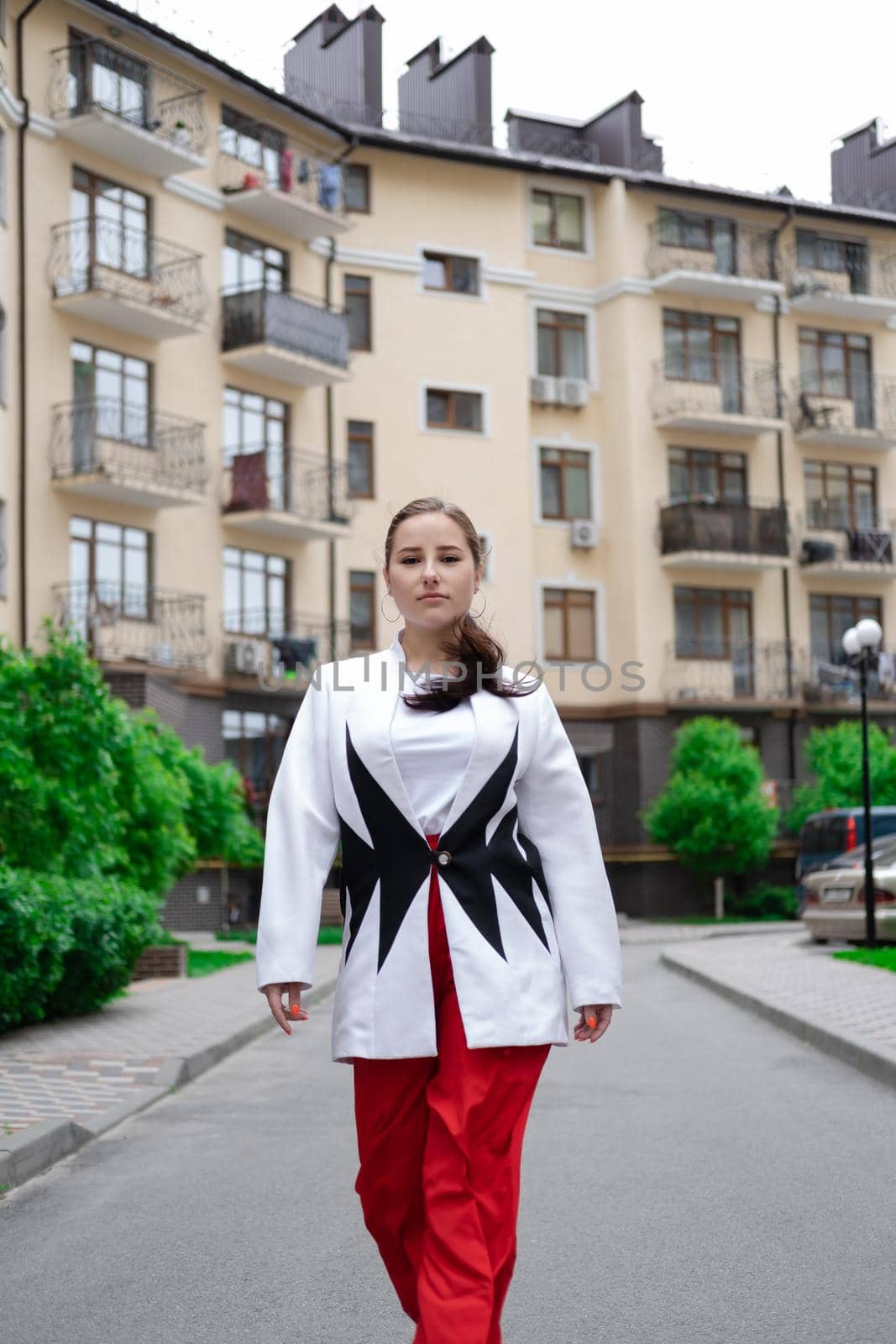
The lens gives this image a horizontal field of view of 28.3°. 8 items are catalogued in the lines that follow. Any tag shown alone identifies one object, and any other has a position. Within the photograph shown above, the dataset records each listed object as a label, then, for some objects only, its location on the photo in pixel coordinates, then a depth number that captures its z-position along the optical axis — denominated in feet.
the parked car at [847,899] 72.28
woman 12.29
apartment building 105.09
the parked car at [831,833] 101.45
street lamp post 68.69
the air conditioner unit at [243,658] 113.80
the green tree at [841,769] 126.31
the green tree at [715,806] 125.59
